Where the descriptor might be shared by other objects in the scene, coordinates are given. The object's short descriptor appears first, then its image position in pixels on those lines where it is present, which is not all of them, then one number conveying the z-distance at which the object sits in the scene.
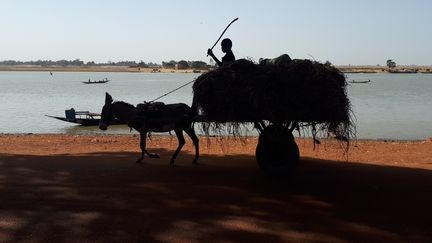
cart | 7.75
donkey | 10.05
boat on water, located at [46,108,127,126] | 27.61
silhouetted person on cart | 9.95
